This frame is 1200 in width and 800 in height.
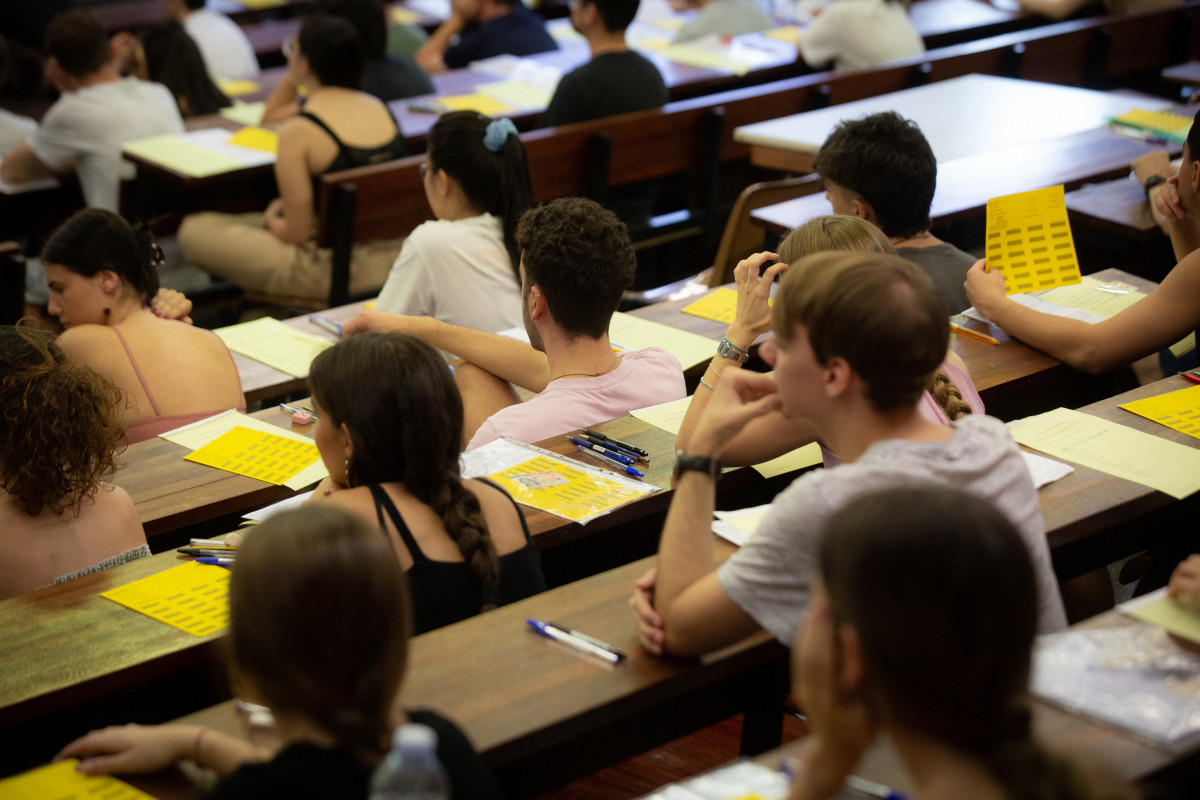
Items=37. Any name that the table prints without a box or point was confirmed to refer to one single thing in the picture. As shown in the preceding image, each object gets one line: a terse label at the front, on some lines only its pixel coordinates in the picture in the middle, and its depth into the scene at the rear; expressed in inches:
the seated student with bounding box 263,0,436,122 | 414.0
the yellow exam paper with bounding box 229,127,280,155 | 372.5
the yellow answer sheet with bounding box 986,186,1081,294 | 227.1
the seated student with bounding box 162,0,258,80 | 502.6
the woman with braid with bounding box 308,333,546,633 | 135.7
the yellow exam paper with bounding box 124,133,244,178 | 347.9
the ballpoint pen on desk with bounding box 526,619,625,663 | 123.0
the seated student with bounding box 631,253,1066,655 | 115.2
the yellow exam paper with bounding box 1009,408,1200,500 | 156.7
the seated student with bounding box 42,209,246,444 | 215.0
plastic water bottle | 72.1
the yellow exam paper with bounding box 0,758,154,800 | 105.6
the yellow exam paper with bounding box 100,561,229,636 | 139.1
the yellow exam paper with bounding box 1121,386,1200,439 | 174.6
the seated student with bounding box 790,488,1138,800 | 82.5
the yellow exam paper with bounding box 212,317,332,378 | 239.8
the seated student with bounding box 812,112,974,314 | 224.8
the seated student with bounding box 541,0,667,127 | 374.0
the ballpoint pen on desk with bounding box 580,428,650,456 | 174.4
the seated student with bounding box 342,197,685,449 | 188.7
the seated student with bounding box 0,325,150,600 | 156.2
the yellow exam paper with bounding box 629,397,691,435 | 185.9
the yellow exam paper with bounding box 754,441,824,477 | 183.6
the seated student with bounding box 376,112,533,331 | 258.8
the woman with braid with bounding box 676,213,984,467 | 164.9
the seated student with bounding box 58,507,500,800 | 91.5
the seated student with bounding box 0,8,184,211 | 380.2
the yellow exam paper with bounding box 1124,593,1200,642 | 121.1
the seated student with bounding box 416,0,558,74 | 501.4
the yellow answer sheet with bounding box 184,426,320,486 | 187.6
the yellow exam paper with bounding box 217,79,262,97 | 470.3
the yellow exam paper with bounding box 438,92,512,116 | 405.4
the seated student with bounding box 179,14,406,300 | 345.1
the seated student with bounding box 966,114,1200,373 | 201.5
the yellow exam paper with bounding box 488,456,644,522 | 159.5
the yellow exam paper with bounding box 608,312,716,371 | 225.5
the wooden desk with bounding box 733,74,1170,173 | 333.4
